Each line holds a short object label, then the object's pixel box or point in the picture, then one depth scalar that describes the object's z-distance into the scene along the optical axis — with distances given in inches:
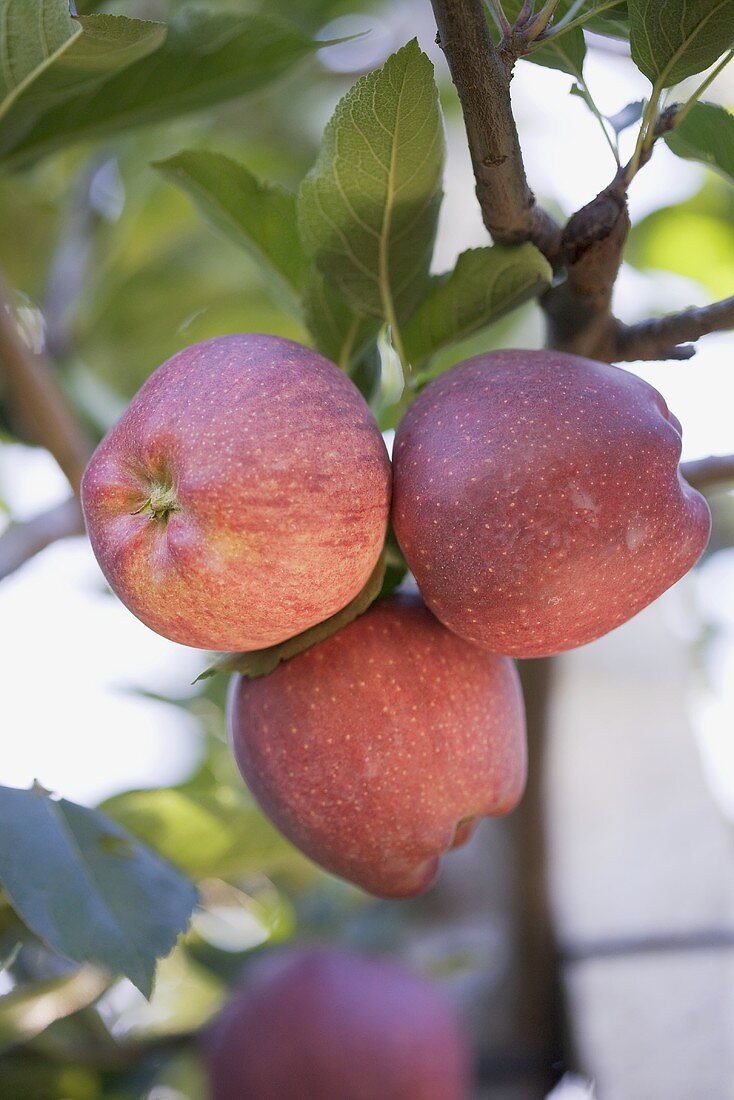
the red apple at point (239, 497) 21.3
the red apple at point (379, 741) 25.1
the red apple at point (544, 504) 22.0
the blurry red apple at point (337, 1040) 50.9
